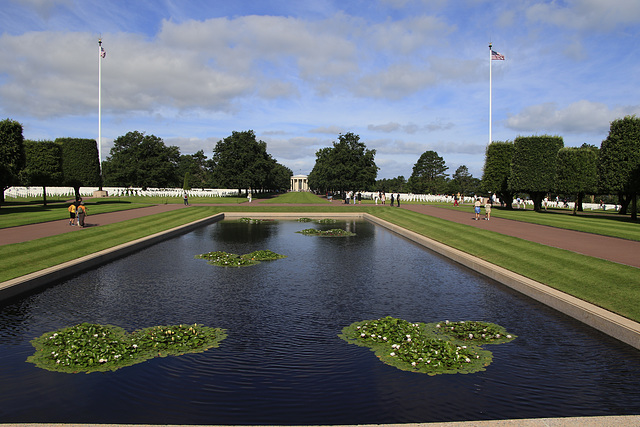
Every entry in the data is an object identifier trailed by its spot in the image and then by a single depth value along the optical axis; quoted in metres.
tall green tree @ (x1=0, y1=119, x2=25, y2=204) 38.16
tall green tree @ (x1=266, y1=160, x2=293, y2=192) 137.05
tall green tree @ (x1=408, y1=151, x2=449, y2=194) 137.38
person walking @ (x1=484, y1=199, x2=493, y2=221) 33.28
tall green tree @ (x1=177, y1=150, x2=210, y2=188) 148.18
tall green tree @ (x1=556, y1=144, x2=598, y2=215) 46.09
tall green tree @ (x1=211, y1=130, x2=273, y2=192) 81.45
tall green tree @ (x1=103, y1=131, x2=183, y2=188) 97.62
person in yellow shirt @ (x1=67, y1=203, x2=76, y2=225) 26.80
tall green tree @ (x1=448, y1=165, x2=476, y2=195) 133.25
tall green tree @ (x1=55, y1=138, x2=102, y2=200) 54.81
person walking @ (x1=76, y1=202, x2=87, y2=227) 25.98
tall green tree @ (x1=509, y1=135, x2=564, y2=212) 49.72
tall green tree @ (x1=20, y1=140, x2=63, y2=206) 46.91
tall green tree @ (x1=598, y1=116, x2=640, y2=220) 34.28
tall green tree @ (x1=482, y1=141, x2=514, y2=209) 56.25
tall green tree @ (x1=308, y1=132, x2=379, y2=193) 66.00
